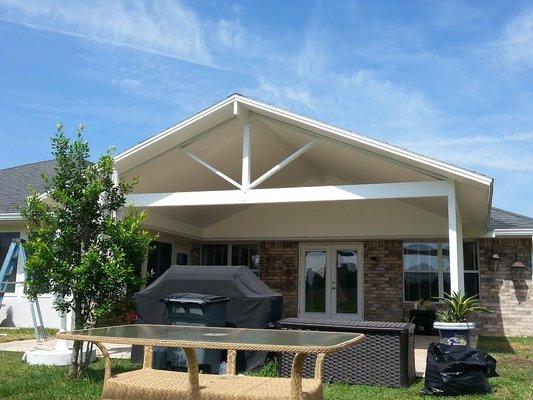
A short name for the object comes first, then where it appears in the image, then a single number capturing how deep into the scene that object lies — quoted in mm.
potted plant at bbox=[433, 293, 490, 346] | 7637
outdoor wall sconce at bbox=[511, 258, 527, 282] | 12648
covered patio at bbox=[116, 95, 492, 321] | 9172
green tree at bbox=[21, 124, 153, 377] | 6547
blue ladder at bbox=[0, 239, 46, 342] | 11161
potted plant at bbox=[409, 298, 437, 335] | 12750
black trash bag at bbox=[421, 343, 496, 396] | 5871
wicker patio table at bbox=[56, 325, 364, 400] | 3410
